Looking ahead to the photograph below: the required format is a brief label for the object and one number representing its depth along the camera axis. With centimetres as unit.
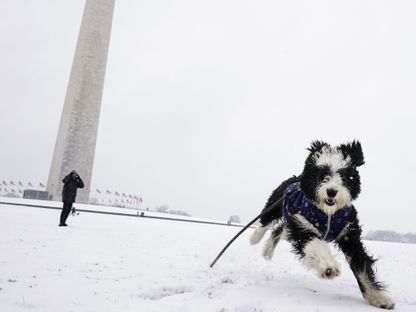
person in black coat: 1205
